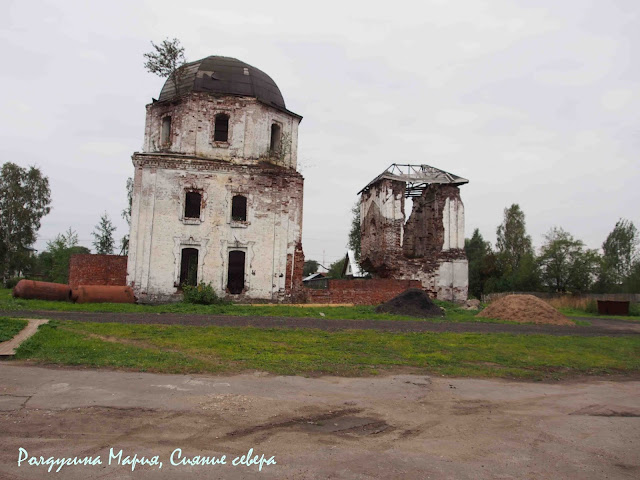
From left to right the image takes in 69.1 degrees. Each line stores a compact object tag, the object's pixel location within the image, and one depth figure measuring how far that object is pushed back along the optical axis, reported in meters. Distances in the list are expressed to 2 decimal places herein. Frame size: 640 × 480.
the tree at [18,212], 40.25
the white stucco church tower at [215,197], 23.09
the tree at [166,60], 24.88
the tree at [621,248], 55.69
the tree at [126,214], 37.12
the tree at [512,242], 51.62
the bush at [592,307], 29.98
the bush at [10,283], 39.41
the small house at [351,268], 43.72
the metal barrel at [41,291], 18.70
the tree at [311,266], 89.90
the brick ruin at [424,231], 28.80
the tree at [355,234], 47.38
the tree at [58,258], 36.78
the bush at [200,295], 21.69
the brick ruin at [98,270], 23.28
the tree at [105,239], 38.00
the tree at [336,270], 59.50
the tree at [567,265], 37.91
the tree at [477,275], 50.92
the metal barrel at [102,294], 19.55
